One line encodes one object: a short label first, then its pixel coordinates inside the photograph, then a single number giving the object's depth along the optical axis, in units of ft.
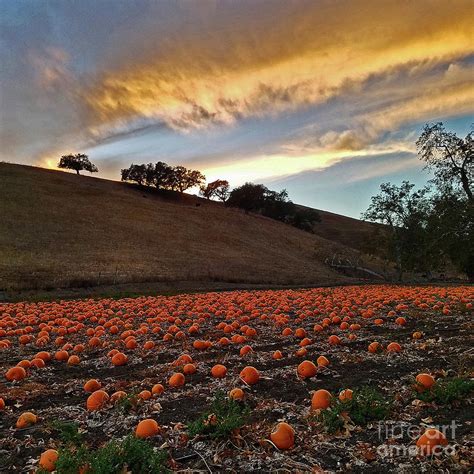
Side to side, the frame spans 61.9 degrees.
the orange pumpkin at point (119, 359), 25.96
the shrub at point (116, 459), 11.80
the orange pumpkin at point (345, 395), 15.79
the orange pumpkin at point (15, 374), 23.61
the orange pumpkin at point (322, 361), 22.15
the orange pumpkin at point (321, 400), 16.24
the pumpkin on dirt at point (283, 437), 13.67
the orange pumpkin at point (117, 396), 18.78
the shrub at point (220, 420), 14.49
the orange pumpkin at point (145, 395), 18.94
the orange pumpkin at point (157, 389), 19.63
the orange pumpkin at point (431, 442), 12.45
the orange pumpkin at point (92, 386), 21.01
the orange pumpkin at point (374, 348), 24.55
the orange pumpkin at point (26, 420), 17.02
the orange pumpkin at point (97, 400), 18.37
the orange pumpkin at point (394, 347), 24.31
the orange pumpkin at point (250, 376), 20.21
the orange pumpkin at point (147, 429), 14.84
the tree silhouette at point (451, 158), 54.80
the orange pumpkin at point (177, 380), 20.80
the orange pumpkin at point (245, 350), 26.40
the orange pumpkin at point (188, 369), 22.86
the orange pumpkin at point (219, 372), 21.84
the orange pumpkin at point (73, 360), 26.63
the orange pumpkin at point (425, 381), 16.98
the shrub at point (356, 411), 14.64
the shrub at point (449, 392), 15.83
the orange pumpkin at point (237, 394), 17.98
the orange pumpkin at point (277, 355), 24.74
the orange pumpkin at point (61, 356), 28.07
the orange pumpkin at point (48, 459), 12.92
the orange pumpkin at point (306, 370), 20.53
